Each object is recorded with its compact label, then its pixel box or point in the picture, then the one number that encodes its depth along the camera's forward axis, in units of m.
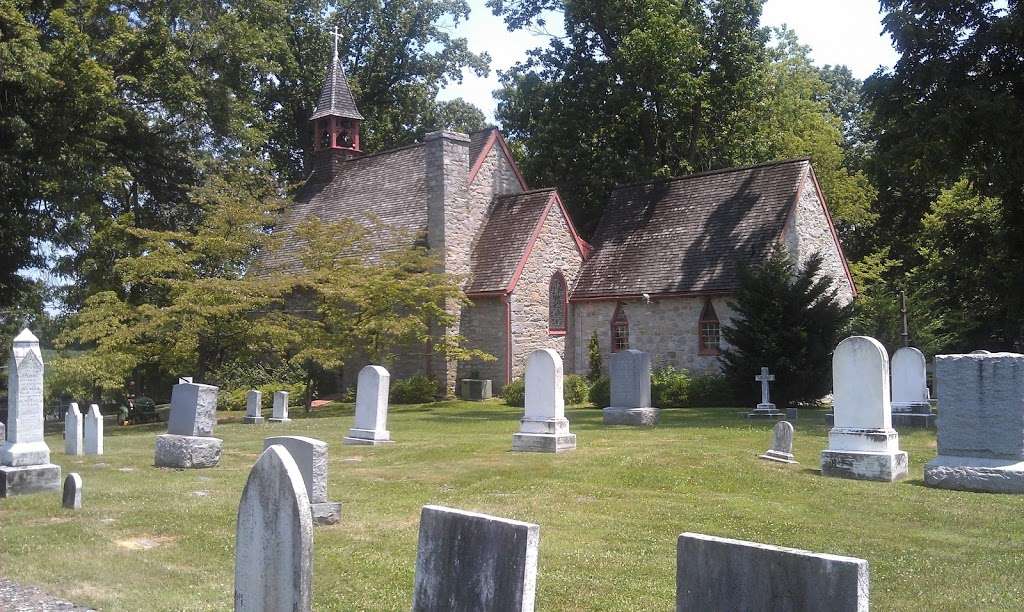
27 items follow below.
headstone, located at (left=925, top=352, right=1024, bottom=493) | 10.96
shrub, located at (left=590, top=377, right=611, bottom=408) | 26.86
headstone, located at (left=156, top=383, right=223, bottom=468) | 14.47
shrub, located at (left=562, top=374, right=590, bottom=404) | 29.14
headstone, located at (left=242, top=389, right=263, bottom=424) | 24.69
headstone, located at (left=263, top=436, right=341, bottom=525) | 9.52
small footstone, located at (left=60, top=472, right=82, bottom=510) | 10.91
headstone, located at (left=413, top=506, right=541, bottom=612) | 4.20
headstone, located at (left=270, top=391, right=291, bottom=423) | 24.44
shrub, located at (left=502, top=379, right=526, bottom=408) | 28.83
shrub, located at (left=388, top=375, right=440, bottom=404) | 31.39
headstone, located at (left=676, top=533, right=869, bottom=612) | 3.58
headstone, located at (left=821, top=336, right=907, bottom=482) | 12.23
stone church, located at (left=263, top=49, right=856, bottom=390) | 30.80
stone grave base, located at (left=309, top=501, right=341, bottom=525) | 9.80
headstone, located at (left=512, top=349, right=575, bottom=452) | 15.32
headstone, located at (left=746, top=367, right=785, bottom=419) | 21.47
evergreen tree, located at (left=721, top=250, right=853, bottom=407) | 25.25
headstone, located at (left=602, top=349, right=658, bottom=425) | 19.95
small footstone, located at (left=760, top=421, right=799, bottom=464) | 13.80
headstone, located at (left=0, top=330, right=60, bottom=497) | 12.17
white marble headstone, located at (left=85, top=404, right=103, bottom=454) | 16.67
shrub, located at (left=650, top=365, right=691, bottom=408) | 27.34
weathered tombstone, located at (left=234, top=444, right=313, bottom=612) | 4.71
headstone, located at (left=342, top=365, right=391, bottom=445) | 17.38
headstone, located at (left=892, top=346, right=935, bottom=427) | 18.42
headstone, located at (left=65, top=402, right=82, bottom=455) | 16.81
